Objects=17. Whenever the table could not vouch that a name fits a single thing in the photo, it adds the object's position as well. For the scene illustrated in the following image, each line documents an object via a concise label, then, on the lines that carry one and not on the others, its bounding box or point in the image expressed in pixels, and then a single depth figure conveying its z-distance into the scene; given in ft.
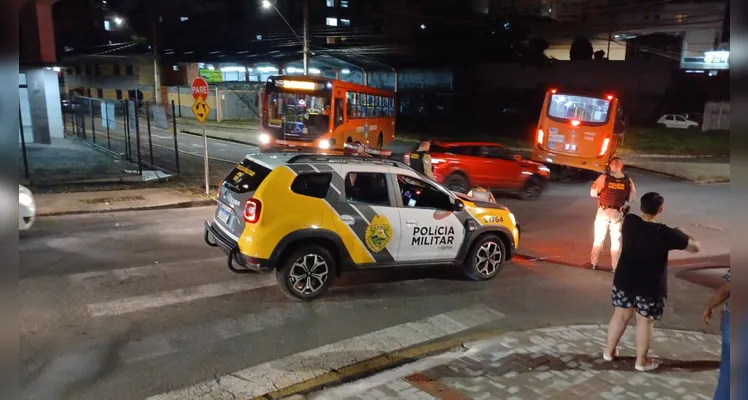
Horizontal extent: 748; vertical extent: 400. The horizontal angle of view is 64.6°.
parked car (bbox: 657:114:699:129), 126.11
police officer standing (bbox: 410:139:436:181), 36.91
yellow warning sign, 45.11
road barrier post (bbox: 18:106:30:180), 51.21
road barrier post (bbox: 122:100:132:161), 61.47
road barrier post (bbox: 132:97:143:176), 56.24
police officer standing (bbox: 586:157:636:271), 28.12
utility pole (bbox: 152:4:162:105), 148.15
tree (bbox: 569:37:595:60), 157.91
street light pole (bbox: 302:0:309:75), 80.33
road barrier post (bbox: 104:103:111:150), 79.58
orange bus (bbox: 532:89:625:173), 60.18
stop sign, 45.24
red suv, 49.24
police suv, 22.52
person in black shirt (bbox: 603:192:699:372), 16.62
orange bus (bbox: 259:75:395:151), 61.62
